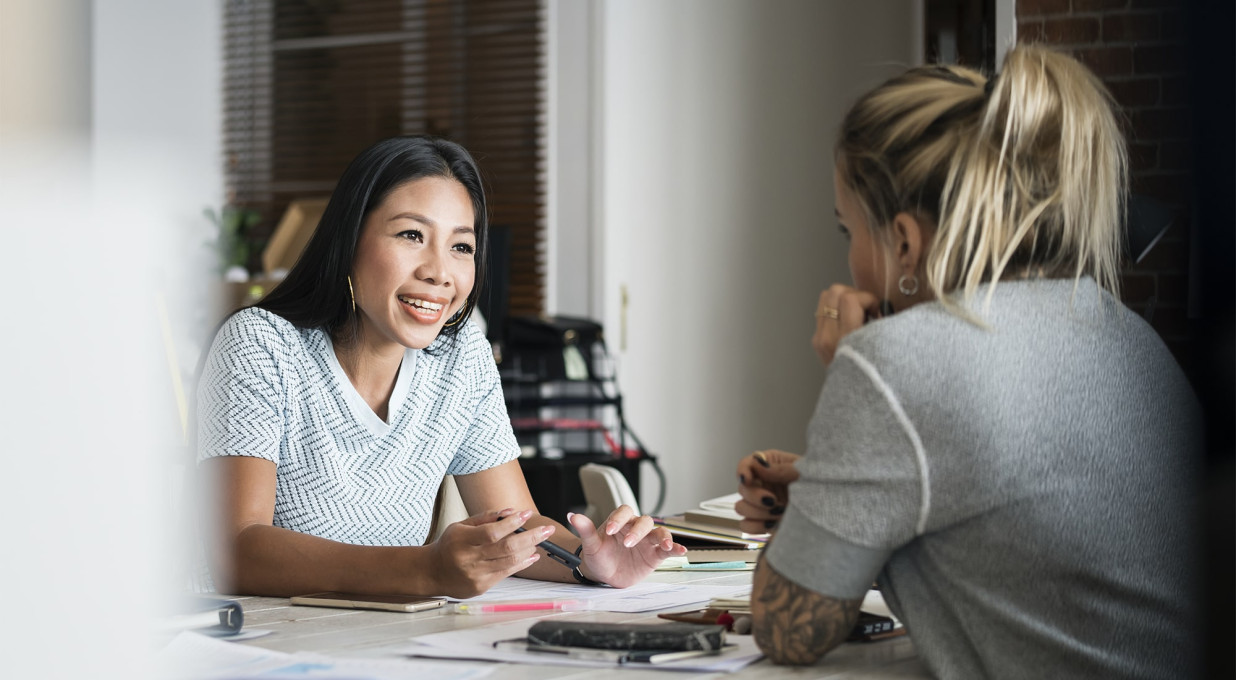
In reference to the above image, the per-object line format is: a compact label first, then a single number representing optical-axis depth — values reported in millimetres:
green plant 4938
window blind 4664
